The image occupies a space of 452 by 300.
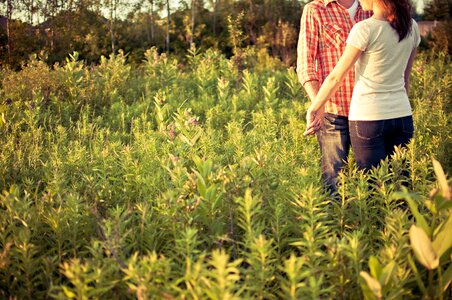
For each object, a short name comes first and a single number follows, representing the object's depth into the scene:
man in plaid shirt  3.57
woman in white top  3.06
